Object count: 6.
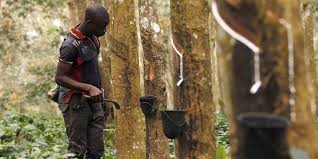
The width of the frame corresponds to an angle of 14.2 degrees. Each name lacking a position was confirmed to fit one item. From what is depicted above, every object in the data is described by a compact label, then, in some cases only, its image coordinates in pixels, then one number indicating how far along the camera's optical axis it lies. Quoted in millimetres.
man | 13584
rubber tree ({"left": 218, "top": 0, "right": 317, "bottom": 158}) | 5538
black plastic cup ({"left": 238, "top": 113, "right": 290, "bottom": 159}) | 5270
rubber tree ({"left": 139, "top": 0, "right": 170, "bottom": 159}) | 15258
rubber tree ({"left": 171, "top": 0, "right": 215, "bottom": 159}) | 10763
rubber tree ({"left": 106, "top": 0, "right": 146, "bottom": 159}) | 16003
